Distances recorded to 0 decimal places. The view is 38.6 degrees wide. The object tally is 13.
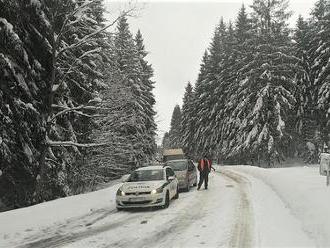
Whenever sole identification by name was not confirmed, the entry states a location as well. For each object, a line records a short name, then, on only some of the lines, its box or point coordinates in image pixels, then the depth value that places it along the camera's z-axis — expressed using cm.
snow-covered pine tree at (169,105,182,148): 10735
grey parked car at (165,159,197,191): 2206
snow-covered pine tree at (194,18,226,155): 5753
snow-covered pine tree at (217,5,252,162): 4544
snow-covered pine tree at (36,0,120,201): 1858
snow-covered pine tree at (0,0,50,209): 1484
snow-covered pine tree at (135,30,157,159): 4744
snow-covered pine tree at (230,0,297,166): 4012
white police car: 1518
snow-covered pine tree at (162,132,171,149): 14990
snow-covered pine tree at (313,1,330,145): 3956
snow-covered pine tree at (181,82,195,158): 6981
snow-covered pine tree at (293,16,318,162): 4591
